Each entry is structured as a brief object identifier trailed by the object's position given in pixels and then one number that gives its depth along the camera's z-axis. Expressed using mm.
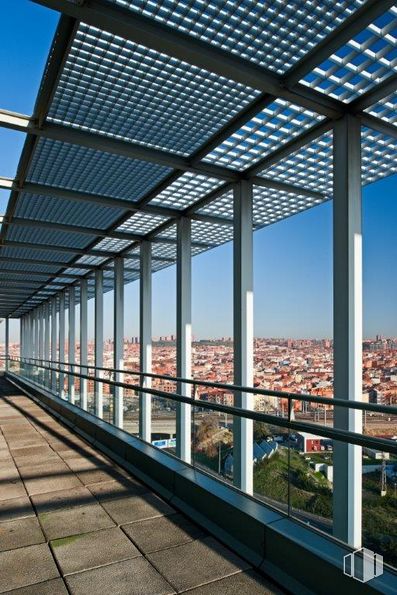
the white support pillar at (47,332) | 23825
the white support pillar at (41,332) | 25616
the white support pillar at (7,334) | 33550
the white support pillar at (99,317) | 13969
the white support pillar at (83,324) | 15605
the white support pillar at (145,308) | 10047
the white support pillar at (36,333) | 27406
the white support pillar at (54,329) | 21483
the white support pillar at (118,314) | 11992
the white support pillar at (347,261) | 4582
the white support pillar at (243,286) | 6492
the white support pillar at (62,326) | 19219
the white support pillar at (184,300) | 8258
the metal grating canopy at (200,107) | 3549
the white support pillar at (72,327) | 17598
